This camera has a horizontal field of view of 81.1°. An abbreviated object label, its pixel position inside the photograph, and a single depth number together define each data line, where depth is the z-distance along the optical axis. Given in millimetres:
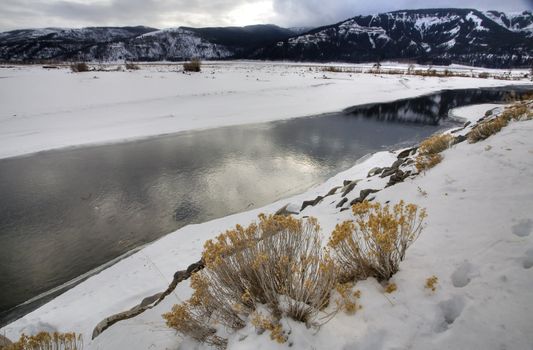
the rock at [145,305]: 4134
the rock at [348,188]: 7410
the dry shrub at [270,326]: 2395
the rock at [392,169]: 7891
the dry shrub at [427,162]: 6446
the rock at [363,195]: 6188
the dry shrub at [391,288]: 2695
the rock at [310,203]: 7552
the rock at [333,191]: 8383
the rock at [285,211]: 7359
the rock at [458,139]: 8466
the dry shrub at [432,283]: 2581
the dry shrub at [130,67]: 44250
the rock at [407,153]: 10675
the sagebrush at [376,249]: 2801
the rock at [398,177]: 6648
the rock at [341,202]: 6508
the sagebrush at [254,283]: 2615
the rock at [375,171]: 9383
